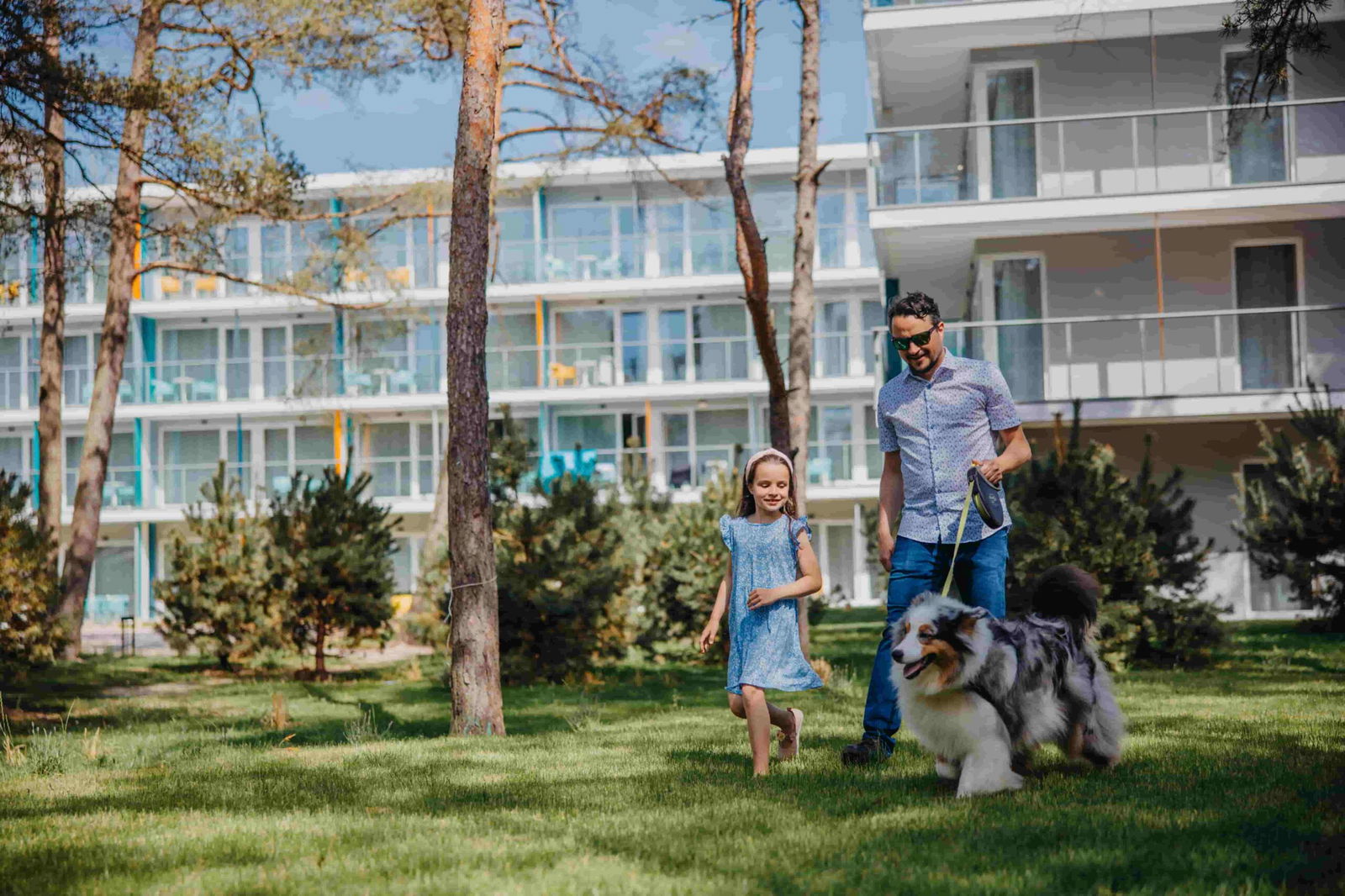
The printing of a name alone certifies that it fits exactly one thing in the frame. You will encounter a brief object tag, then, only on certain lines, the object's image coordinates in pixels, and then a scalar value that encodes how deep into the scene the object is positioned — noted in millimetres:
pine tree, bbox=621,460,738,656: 15867
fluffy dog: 4848
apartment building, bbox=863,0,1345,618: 18281
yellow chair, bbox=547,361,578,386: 34838
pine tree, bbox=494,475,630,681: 13148
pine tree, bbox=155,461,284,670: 15578
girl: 5750
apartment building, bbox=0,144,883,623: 34844
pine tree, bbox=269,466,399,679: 15055
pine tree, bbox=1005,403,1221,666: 11594
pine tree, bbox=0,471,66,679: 11734
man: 5715
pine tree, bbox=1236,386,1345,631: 14680
